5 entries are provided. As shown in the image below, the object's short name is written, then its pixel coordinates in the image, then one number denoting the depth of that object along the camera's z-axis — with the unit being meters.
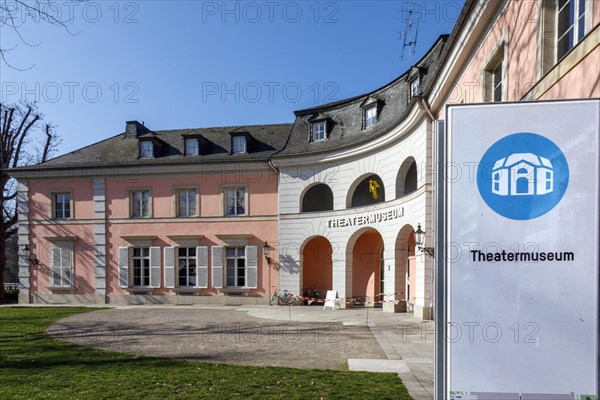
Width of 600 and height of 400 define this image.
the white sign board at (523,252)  2.43
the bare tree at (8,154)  23.16
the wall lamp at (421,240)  11.97
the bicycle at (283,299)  18.16
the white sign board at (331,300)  16.39
